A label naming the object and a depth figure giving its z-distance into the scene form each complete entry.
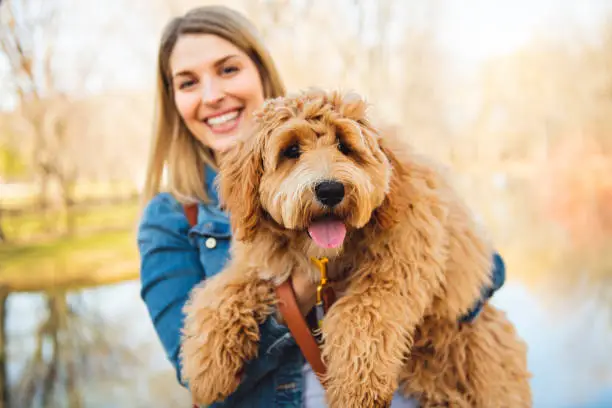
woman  0.71
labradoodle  0.64
